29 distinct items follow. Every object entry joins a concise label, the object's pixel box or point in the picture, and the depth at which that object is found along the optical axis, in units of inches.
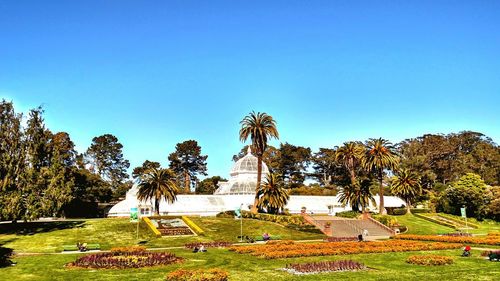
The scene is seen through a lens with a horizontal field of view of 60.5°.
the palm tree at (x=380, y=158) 2657.5
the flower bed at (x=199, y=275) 813.2
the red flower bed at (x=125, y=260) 1053.2
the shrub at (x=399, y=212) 2994.6
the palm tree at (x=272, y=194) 2347.4
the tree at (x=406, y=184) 2817.4
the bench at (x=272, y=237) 1788.4
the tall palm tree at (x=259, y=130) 2578.7
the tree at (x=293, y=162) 4478.3
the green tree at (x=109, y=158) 4630.9
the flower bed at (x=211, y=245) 1567.4
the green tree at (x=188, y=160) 4606.3
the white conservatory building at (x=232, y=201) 2691.9
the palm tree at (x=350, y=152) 2801.4
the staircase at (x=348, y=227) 2083.4
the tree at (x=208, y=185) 4146.2
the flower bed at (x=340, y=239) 1775.5
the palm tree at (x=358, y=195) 2556.6
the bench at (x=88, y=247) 1460.6
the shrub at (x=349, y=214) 2561.5
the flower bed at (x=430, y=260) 1040.2
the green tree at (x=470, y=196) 2706.7
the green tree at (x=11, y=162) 1684.3
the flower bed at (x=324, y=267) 947.3
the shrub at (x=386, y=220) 2261.8
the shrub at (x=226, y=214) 2586.1
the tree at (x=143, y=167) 4505.9
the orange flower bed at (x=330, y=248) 1276.8
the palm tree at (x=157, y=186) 2343.8
